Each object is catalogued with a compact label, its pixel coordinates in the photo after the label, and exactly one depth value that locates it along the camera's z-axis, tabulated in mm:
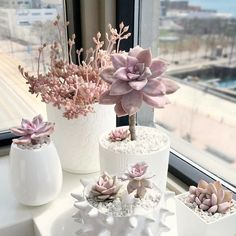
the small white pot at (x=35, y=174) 760
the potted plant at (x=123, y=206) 596
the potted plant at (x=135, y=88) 636
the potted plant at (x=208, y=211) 627
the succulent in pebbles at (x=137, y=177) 604
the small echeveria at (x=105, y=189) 633
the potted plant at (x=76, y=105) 858
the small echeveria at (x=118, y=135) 819
